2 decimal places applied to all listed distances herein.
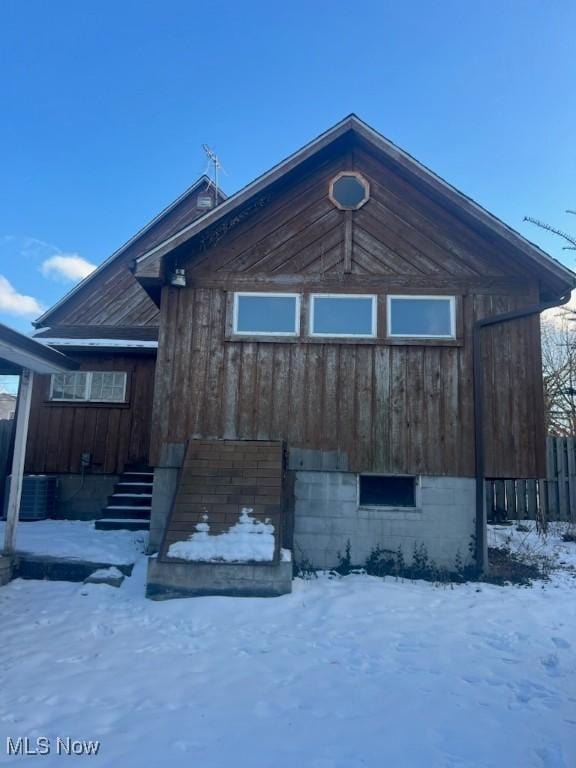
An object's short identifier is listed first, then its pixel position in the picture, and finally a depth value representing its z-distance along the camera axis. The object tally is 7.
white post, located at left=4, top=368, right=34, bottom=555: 6.62
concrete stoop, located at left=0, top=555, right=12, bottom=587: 6.19
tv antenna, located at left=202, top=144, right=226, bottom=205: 13.18
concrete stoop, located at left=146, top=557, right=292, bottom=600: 5.80
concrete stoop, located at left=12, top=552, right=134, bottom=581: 6.41
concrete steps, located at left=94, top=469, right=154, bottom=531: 8.67
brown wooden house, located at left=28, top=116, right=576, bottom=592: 7.20
